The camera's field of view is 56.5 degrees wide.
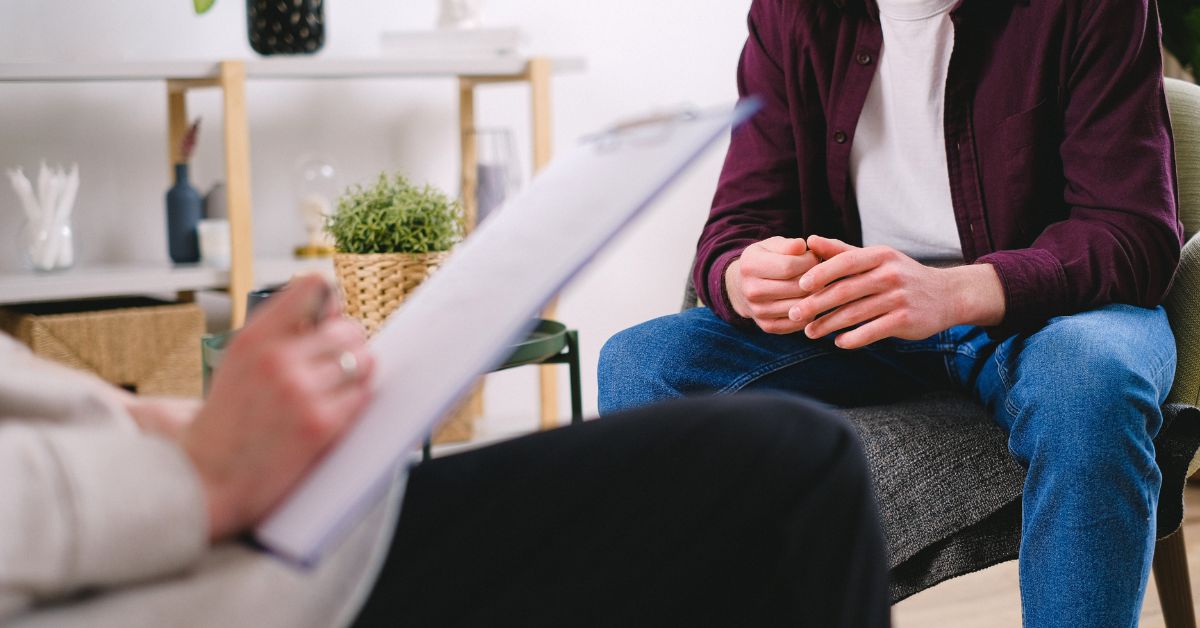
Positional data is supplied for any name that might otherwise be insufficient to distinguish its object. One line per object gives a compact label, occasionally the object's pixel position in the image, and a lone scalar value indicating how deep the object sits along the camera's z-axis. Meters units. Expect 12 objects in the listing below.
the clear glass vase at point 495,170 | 2.30
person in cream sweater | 0.45
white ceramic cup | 2.13
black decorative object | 2.19
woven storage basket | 1.93
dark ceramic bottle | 2.12
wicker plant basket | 1.42
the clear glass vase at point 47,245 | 2.03
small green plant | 1.43
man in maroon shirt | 0.97
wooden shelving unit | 1.96
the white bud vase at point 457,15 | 2.37
